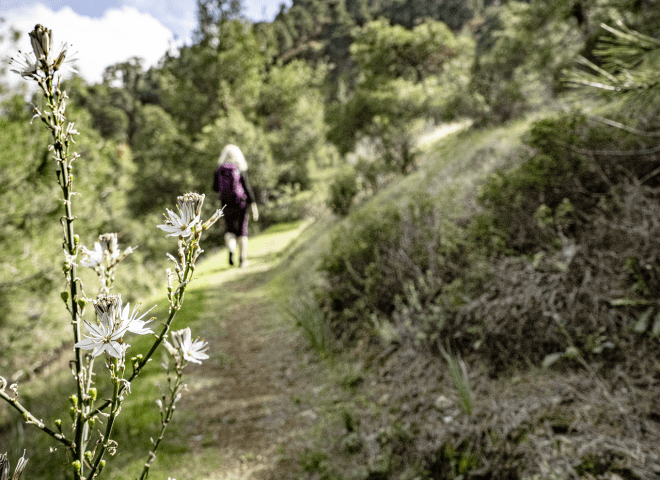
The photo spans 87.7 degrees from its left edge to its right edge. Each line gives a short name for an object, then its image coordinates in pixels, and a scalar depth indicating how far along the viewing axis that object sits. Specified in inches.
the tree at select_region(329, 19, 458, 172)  696.4
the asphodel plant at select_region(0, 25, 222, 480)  26.3
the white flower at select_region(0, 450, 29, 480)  23.7
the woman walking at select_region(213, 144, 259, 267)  189.6
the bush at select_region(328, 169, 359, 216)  382.0
